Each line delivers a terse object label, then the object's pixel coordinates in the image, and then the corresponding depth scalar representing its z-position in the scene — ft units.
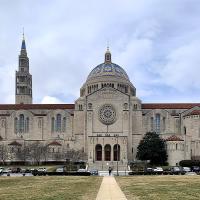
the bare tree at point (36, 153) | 223.26
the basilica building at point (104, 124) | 223.68
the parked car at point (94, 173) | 165.81
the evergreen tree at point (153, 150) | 214.34
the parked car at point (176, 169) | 161.07
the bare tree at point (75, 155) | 222.86
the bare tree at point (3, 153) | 223.24
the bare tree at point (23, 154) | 224.73
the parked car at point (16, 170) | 171.36
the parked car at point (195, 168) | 181.95
